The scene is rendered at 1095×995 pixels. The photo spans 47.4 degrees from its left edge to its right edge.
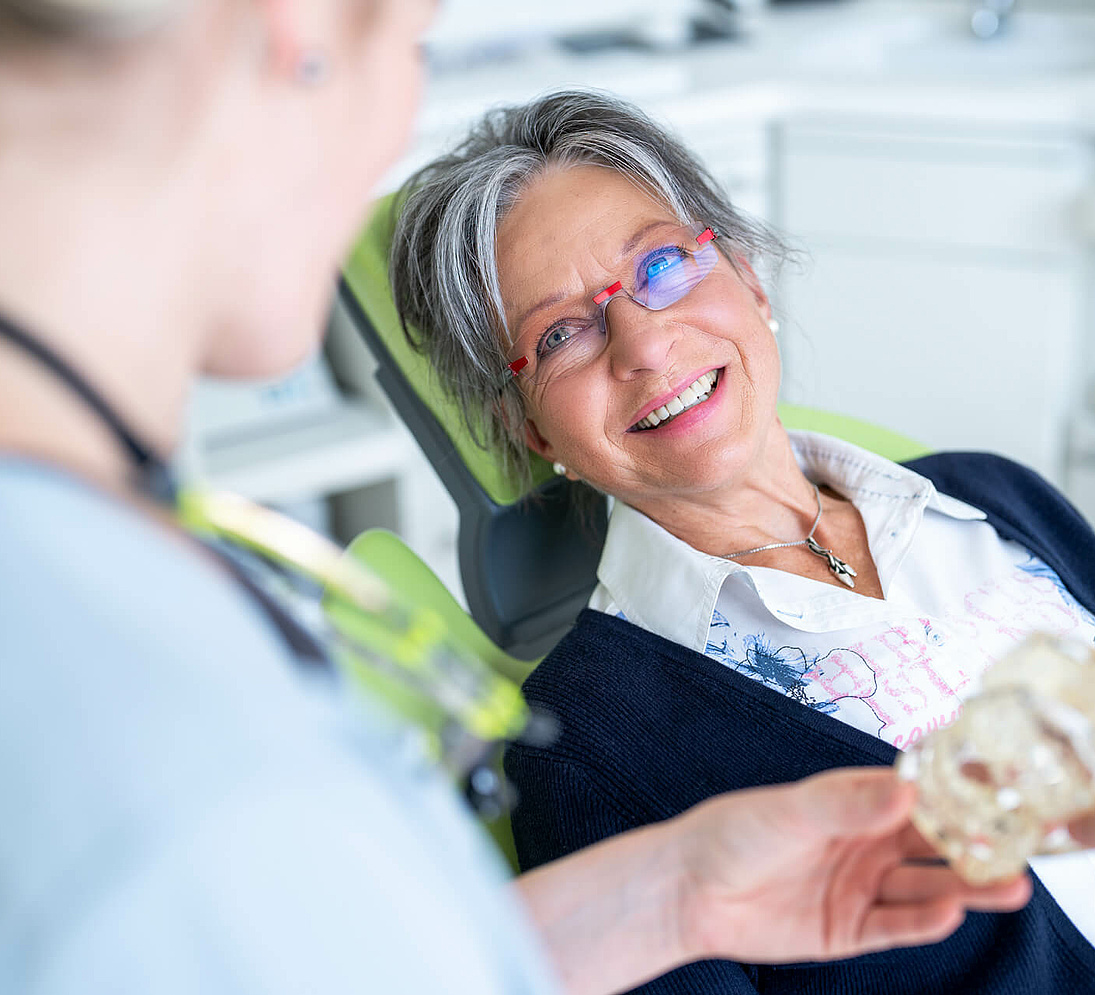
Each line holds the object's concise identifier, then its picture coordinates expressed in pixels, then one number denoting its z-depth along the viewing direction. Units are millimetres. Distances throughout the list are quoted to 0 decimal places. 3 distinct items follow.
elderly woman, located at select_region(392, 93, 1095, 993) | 1116
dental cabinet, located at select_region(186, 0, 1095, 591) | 2598
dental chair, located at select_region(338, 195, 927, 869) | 1453
